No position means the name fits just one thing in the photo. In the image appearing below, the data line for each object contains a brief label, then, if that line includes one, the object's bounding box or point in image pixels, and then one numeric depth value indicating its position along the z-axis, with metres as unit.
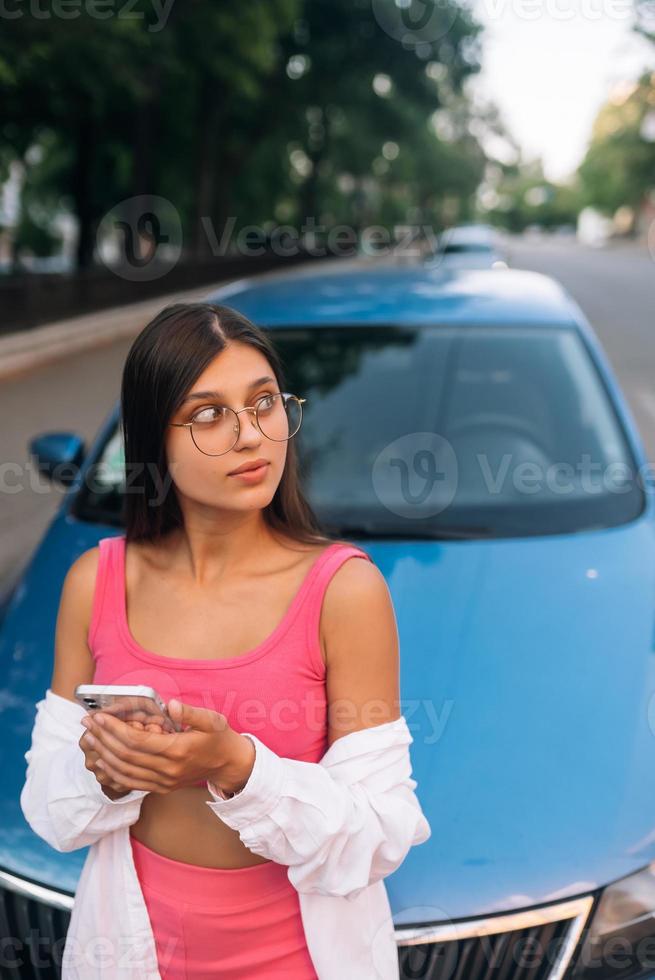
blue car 1.78
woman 1.37
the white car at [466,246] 17.19
